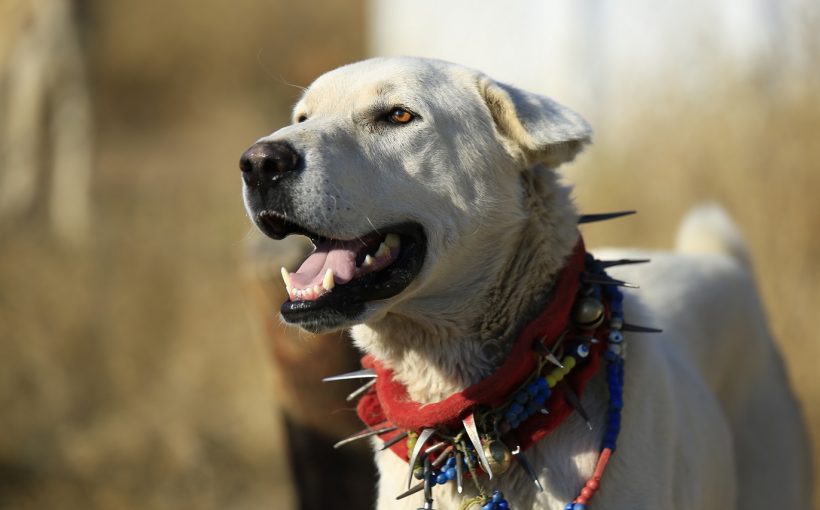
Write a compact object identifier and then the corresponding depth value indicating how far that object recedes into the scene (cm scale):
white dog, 507
